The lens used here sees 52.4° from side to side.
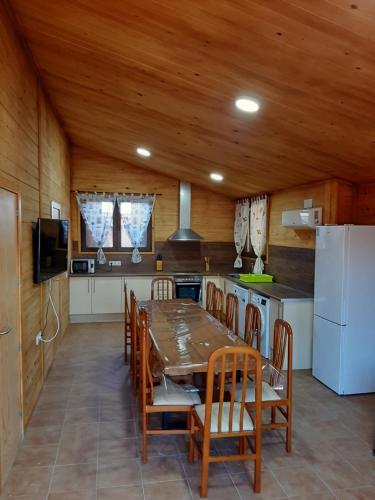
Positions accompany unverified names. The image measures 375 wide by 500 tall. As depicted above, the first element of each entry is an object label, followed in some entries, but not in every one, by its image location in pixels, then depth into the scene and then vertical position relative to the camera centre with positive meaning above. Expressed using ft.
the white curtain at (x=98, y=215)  21.21 +0.99
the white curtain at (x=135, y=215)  21.77 +1.06
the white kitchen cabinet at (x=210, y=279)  21.06 -2.59
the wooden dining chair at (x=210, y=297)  14.92 -2.51
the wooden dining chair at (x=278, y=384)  8.50 -3.41
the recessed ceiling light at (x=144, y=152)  17.34 +3.81
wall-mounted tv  10.84 -0.50
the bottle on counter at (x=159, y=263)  22.11 -1.69
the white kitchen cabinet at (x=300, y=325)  13.64 -3.20
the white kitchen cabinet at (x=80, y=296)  19.92 -3.33
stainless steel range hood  22.00 +1.63
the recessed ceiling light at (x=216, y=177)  18.13 +2.83
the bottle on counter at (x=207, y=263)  22.71 -1.73
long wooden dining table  8.26 -2.72
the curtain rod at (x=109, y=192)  21.01 +2.29
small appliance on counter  20.25 -1.78
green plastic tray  17.93 -2.06
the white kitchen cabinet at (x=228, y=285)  18.91 -2.60
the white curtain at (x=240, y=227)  21.11 +0.45
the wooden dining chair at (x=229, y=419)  7.00 -3.62
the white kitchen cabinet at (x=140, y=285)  20.43 -2.78
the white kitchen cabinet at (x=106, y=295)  20.16 -3.30
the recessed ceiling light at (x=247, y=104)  9.07 +3.19
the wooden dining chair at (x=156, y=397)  8.32 -3.64
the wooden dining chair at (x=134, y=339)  12.05 -3.41
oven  20.62 -2.92
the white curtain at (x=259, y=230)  18.89 +0.27
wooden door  7.65 -2.28
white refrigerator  11.62 -2.23
